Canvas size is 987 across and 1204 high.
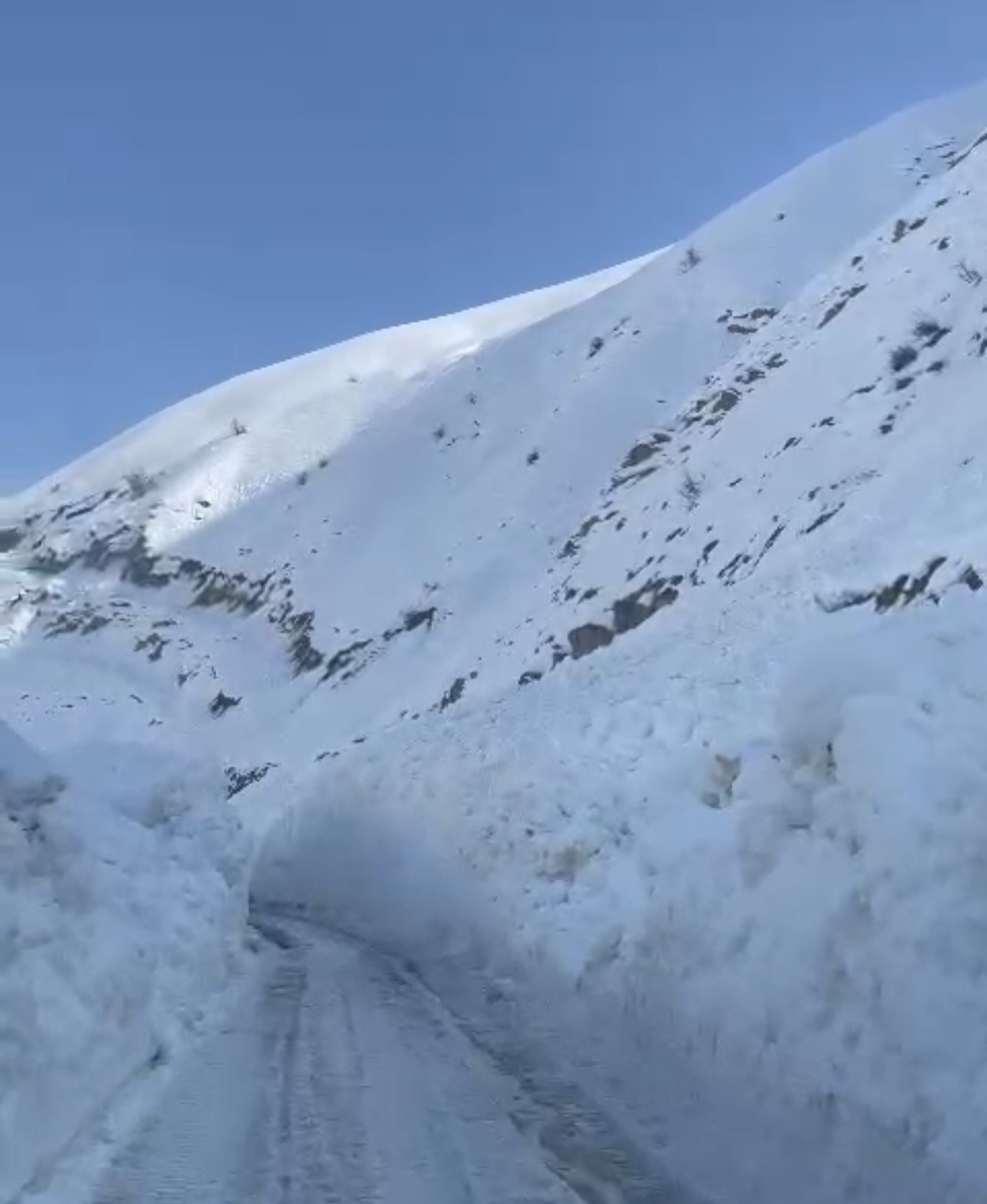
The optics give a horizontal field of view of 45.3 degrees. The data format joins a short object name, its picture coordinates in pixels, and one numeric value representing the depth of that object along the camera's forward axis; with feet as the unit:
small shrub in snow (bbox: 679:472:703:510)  93.66
